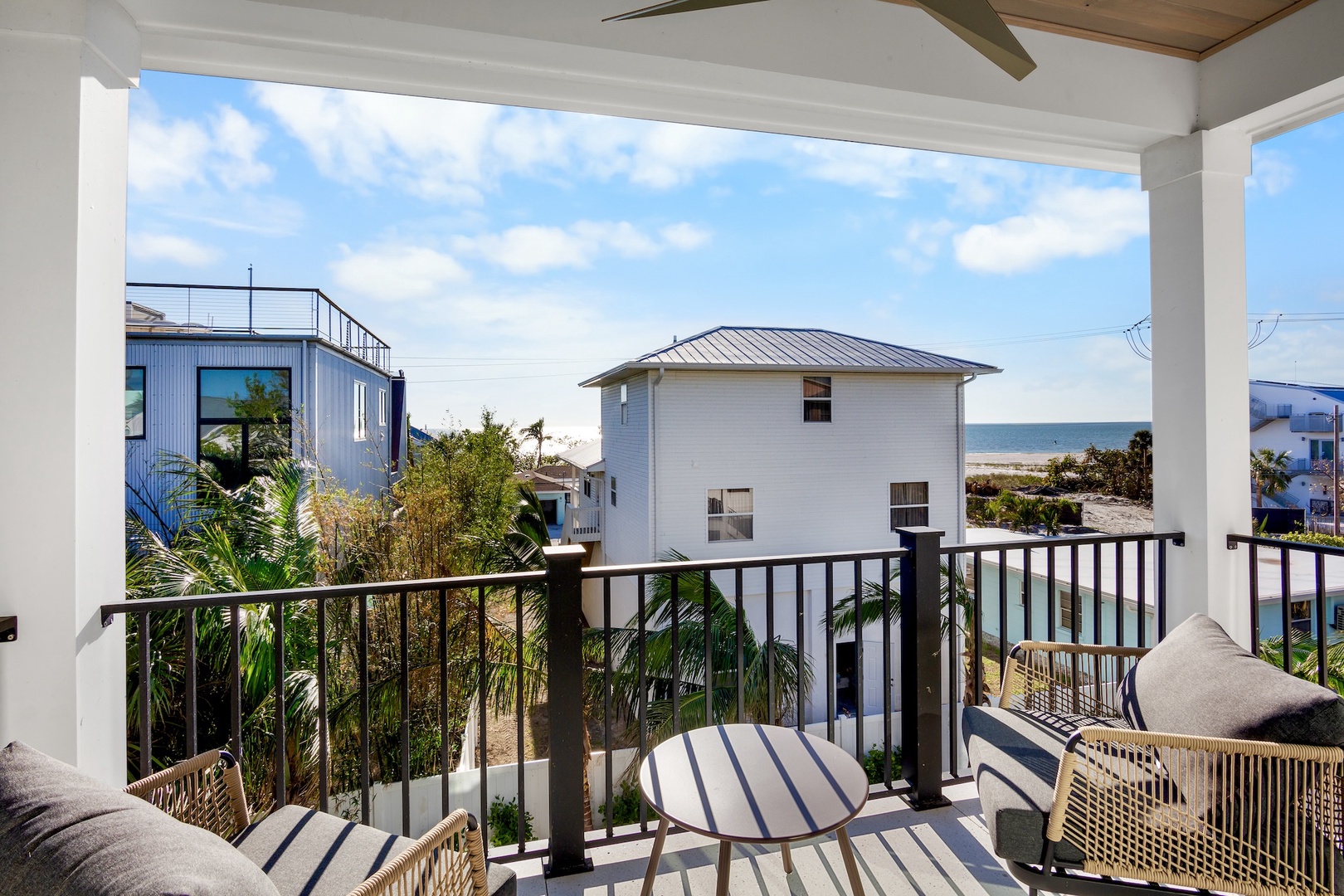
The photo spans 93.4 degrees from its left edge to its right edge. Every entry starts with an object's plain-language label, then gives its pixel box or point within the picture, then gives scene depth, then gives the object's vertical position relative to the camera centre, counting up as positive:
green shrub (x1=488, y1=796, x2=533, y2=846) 6.55 -3.80
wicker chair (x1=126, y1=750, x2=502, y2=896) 1.02 -0.67
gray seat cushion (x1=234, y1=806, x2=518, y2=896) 1.09 -0.72
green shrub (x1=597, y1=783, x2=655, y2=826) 6.60 -3.70
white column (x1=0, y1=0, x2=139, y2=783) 1.47 +0.20
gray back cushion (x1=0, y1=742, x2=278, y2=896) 0.67 -0.43
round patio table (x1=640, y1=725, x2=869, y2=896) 1.21 -0.69
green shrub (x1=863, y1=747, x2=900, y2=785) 7.31 -3.77
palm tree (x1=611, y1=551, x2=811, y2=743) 6.59 -2.27
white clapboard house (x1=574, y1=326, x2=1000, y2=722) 10.27 +0.12
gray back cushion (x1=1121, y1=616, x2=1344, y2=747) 1.17 -0.49
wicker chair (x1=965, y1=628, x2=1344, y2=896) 1.15 -0.70
